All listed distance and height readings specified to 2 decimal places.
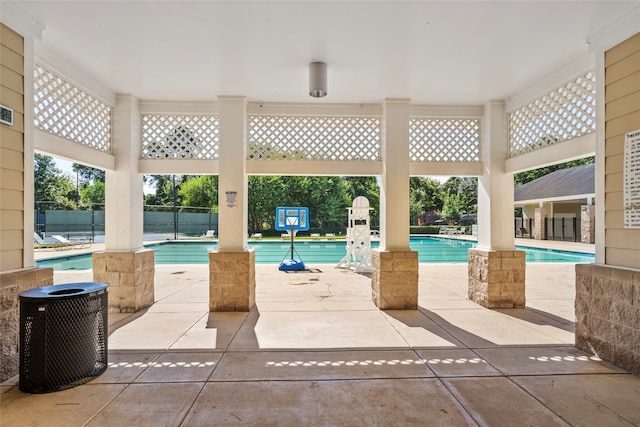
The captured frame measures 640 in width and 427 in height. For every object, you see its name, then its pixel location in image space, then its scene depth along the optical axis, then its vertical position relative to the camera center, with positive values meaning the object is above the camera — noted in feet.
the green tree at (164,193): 110.52 +7.00
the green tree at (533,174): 102.06 +12.59
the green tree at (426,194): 109.60 +6.72
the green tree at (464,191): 105.91 +8.00
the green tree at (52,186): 85.51 +7.22
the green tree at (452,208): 103.40 +2.15
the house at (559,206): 54.95 +1.77
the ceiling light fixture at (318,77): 13.19 +5.26
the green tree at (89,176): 125.80 +14.27
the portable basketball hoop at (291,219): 34.22 -0.43
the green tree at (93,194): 105.60 +6.13
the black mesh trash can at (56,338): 8.85 -3.25
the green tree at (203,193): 89.66 +5.52
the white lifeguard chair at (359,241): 30.21 -2.32
